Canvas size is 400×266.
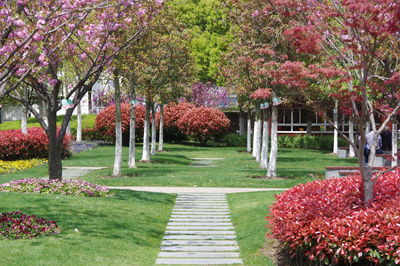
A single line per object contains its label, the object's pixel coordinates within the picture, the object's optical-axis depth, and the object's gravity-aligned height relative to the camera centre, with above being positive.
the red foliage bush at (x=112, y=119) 43.56 +1.20
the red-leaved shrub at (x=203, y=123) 47.75 +1.06
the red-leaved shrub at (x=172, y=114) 49.56 +1.78
